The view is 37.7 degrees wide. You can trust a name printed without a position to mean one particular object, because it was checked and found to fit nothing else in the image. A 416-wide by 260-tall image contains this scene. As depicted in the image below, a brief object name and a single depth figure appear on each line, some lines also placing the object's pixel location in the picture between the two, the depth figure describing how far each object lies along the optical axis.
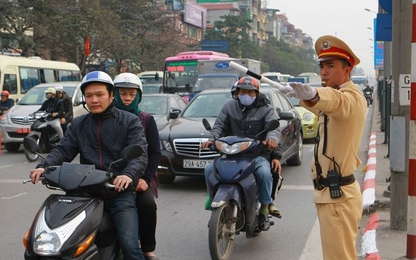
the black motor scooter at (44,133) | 13.67
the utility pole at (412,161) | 5.07
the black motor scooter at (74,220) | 3.41
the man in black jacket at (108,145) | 3.98
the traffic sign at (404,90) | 5.93
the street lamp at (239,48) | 69.22
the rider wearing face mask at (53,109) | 13.94
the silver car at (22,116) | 15.09
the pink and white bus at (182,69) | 26.14
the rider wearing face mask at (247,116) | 6.44
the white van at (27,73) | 20.89
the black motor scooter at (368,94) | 39.55
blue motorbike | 5.40
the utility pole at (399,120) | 6.16
